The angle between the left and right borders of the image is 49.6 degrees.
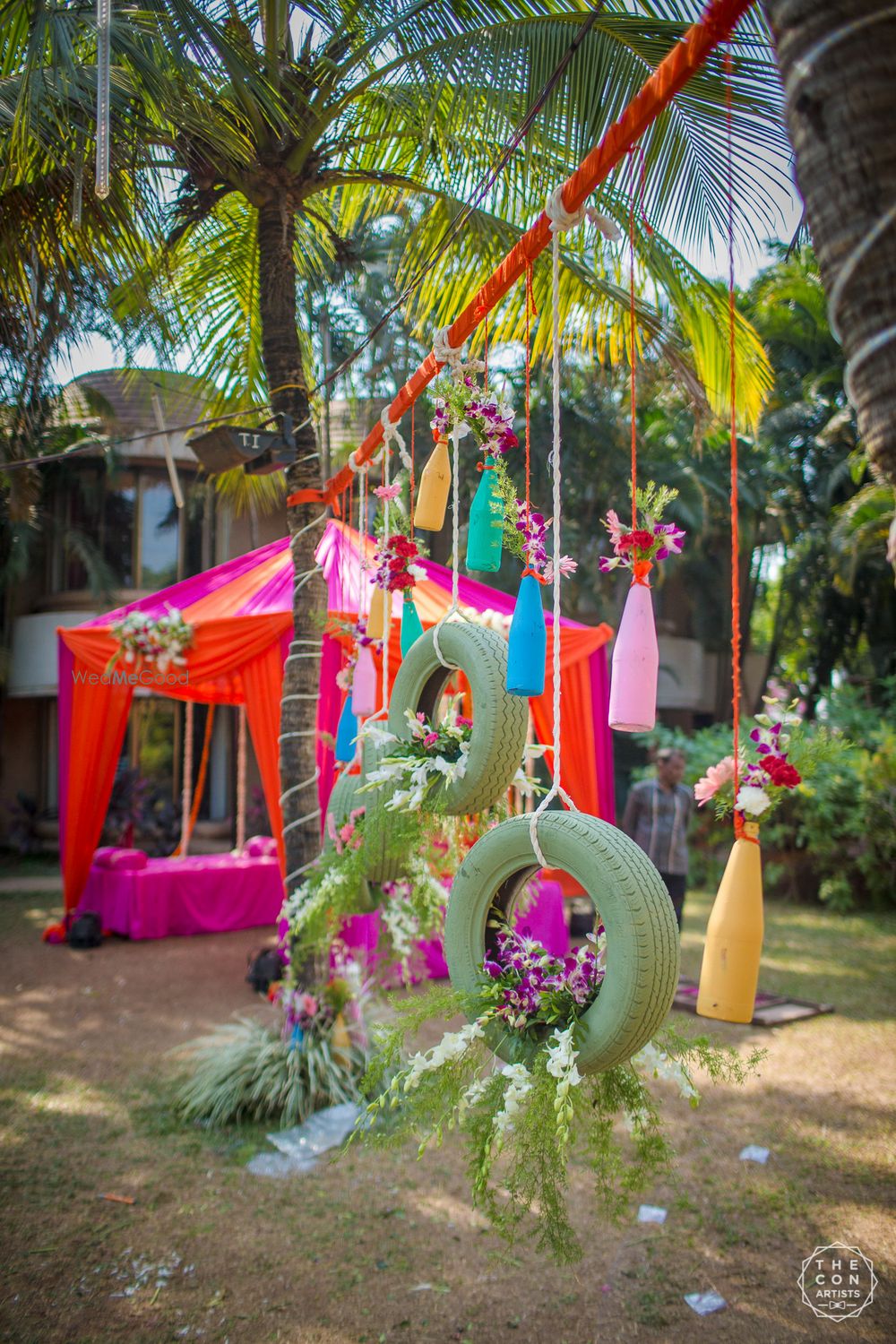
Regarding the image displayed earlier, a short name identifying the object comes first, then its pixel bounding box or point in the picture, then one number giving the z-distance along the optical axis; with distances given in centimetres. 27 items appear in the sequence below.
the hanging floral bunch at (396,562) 349
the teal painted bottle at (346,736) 412
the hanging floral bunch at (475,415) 264
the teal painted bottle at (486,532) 264
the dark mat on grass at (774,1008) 600
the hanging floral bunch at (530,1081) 195
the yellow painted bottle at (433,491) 304
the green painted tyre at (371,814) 313
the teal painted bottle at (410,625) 344
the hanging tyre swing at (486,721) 250
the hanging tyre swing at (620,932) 188
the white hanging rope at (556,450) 211
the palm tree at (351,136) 352
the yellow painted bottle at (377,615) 387
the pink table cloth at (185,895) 849
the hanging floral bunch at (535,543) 233
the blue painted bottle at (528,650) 226
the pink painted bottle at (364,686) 390
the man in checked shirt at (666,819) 619
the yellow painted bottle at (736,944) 202
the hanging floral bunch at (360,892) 331
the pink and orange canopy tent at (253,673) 659
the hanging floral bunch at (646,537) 217
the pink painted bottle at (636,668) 213
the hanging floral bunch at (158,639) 664
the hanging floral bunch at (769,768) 208
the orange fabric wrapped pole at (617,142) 178
